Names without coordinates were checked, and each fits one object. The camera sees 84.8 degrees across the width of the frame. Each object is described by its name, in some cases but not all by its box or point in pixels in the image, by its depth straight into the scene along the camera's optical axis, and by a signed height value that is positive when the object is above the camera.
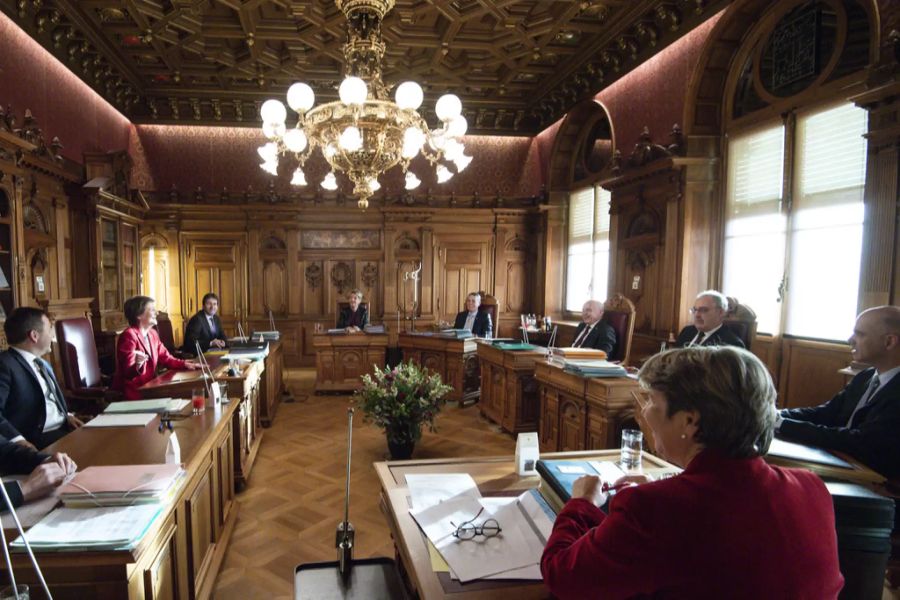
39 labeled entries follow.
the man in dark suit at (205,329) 5.25 -0.58
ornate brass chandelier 3.63 +1.21
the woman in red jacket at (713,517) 0.82 -0.41
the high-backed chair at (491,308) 6.29 -0.38
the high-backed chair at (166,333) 5.32 -0.63
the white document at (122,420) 2.25 -0.68
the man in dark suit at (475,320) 6.20 -0.53
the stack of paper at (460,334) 5.79 -0.66
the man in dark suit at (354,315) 6.48 -0.51
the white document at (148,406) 2.49 -0.68
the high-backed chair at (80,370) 3.64 -0.74
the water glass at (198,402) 2.52 -0.65
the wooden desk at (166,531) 1.33 -0.85
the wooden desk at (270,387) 4.81 -1.14
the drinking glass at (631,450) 1.67 -0.58
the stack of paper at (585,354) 3.53 -0.53
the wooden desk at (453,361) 5.80 -1.00
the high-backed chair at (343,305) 6.73 -0.38
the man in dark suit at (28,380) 2.32 -0.51
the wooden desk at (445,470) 1.05 -0.66
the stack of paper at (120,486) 1.44 -0.65
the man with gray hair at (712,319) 3.08 -0.24
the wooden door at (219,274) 7.62 +0.03
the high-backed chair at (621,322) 4.29 -0.37
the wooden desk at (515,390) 4.50 -1.05
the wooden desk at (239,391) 2.99 -0.76
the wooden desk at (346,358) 6.20 -1.03
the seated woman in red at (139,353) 3.36 -0.56
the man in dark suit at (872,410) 1.76 -0.49
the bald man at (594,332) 4.30 -0.47
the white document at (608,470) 1.55 -0.62
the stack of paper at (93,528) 1.26 -0.69
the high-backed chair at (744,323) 3.12 -0.27
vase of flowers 3.69 -0.94
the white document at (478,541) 1.12 -0.65
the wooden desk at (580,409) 3.12 -0.89
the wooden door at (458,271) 8.09 +0.12
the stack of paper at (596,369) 3.24 -0.59
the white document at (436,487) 1.44 -0.65
